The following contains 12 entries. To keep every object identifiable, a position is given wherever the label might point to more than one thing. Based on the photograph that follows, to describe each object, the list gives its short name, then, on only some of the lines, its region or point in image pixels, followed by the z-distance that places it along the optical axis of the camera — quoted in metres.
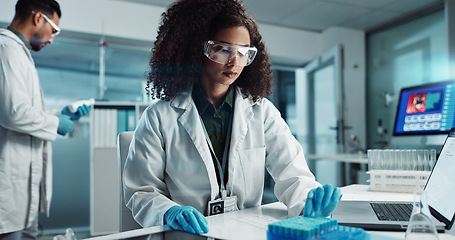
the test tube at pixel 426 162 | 1.47
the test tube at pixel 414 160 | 1.49
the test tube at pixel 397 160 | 1.51
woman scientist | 1.16
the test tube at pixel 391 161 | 1.52
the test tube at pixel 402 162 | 1.50
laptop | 0.86
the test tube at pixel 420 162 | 1.48
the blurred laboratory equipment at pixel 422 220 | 0.68
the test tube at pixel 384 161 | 1.53
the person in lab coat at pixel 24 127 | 1.65
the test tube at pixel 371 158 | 1.54
